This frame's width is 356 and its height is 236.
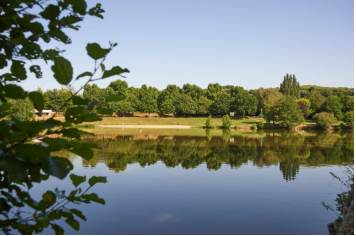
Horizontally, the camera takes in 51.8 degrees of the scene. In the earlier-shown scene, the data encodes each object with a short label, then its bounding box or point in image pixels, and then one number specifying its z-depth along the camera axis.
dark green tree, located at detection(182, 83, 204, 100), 81.94
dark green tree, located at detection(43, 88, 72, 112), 59.67
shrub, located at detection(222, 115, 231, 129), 54.81
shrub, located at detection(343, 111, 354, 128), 52.10
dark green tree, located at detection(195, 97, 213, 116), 72.81
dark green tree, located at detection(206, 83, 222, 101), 81.81
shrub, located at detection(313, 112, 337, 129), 51.91
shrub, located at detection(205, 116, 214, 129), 57.19
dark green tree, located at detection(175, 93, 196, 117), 72.25
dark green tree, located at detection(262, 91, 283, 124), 55.93
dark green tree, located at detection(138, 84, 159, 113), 73.94
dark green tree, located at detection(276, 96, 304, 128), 53.75
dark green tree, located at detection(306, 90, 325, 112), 68.38
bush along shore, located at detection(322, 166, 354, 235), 5.33
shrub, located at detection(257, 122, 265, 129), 55.44
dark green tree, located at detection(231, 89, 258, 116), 67.38
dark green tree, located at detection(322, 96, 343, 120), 60.34
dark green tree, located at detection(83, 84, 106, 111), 70.88
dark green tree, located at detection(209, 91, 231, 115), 70.06
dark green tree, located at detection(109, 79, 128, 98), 80.88
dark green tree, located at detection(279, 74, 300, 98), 82.12
